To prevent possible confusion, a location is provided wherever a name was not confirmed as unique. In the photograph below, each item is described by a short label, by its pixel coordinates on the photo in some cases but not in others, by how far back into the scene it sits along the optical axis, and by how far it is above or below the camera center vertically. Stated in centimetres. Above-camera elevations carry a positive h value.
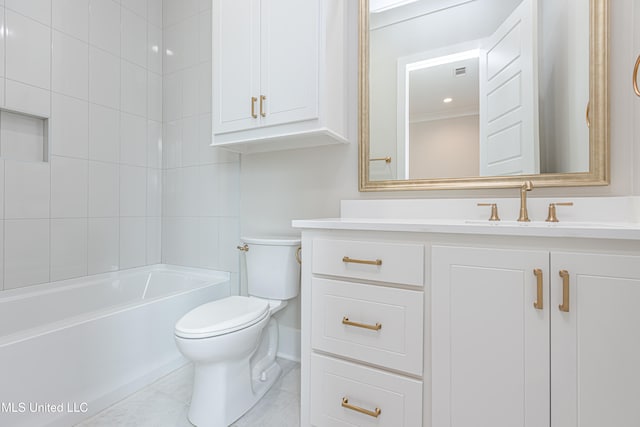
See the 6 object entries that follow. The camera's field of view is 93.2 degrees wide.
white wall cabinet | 145 +73
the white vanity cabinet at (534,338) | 78 -35
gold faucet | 119 +5
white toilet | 126 -54
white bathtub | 120 -62
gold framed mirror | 121 +54
